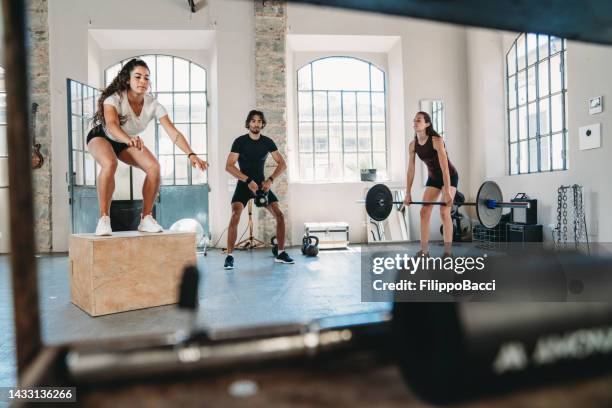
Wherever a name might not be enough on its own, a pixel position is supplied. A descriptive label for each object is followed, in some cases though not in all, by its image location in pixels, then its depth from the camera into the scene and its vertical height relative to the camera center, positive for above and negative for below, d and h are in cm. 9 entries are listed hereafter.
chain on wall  592 -39
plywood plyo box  303 -53
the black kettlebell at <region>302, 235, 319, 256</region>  654 -82
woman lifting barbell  467 +23
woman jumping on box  326 +50
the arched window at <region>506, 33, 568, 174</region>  665 +146
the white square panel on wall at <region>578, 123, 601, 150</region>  560 +71
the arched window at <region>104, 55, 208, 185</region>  873 +189
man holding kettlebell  534 +31
